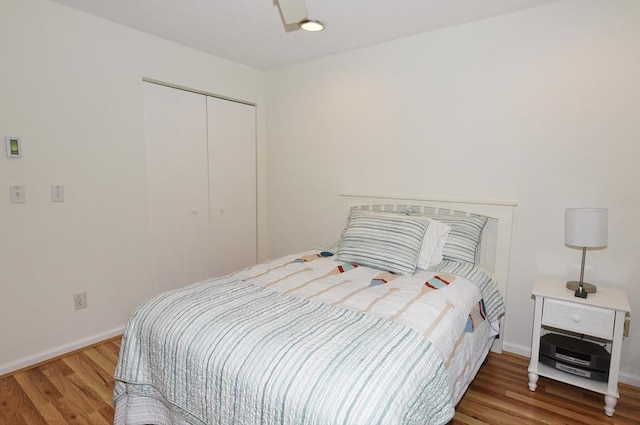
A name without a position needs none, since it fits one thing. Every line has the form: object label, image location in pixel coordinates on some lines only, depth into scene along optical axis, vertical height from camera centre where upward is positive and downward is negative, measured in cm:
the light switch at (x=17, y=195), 218 -15
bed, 114 -62
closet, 294 -10
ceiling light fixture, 243 +103
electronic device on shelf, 193 -99
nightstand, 186 -77
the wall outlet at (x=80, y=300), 252 -91
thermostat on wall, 213 +14
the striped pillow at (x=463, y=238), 234 -41
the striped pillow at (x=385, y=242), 220 -43
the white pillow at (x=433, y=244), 228 -44
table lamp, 192 -27
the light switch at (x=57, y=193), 234 -14
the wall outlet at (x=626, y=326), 201 -84
